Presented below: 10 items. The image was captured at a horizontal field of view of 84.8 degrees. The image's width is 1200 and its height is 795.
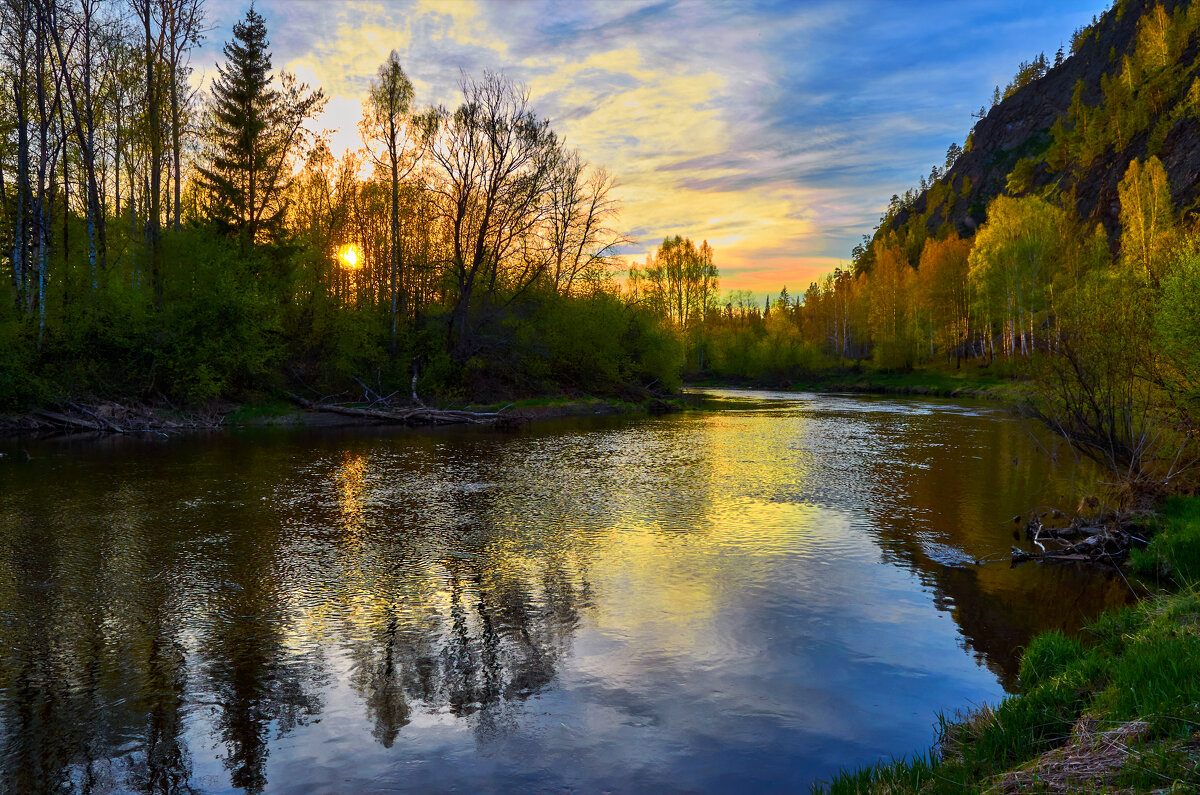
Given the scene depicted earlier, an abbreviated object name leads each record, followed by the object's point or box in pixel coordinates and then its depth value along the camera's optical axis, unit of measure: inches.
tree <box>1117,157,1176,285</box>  2151.8
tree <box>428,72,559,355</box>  1694.1
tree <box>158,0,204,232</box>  1386.6
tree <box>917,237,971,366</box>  3144.7
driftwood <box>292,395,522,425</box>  1400.7
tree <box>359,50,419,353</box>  1653.5
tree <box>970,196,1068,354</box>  2372.0
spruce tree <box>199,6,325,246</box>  1475.1
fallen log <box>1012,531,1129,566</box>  456.8
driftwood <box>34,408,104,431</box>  1082.7
